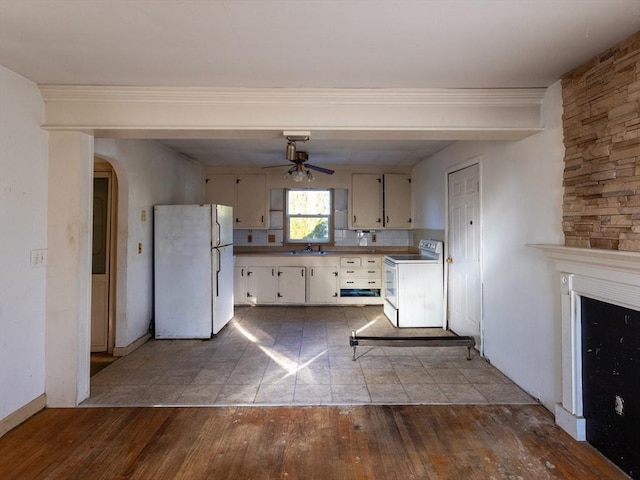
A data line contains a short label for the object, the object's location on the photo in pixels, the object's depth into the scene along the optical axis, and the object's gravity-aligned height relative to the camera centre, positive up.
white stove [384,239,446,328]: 4.36 -0.60
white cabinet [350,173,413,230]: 5.77 +0.71
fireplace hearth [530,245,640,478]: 1.78 -0.38
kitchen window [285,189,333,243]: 6.09 +0.50
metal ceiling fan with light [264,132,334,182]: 4.28 +0.95
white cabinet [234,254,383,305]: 5.39 -0.53
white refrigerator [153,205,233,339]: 3.99 -0.30
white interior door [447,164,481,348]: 3.54 -0.08
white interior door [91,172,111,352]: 3.65 -0.16
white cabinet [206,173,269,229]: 5.71 +0.82
